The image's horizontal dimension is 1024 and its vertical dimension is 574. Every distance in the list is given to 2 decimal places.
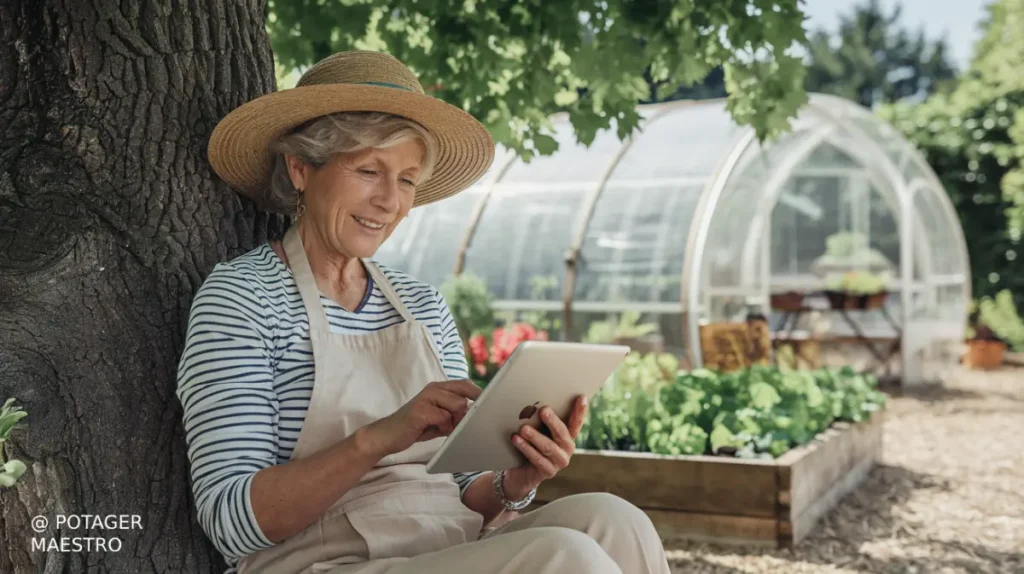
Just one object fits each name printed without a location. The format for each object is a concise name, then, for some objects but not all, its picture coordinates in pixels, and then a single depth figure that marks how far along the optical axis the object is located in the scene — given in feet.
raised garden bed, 14.56
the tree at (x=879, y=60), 114.11
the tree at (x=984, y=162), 46.42
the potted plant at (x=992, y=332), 42.16
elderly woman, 6.16
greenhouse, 28.89
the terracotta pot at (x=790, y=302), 34.25
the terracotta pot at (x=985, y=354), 42.09
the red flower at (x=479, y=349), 21.89
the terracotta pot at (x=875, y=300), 33.88
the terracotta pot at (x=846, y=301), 33.94
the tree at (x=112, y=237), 7.06
